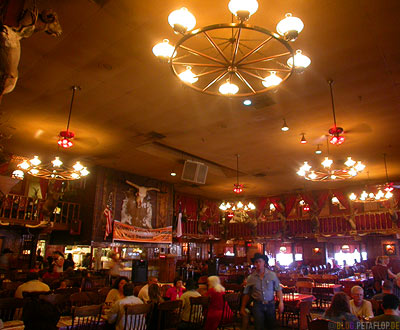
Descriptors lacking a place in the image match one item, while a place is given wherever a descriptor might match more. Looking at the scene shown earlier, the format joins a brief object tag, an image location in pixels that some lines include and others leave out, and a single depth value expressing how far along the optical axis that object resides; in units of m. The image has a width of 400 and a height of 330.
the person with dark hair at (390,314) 3.30
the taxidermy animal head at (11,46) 2.89
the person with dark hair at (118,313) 4.47
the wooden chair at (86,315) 4.18
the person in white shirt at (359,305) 4.40
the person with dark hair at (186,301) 5.72
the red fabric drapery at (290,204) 18.30
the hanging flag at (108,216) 13.44
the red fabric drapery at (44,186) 12.88
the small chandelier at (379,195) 13.12
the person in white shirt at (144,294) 5.75
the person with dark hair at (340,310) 3.51
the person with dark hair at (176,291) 6.30
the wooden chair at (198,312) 5.43
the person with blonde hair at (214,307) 5.61
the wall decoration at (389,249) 20.05
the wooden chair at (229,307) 5.96
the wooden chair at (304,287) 8.40
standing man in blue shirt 4.54
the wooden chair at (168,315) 4.90
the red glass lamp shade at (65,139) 7.75
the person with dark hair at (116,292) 5.60
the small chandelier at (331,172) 9.21
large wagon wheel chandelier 3.43
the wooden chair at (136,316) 4.38
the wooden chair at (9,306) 4.61
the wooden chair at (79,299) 5.51
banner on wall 13.85
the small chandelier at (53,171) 9.00
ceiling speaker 12.34
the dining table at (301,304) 6.62
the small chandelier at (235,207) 15.08
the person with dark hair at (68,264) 12.43
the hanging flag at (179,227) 16.89
